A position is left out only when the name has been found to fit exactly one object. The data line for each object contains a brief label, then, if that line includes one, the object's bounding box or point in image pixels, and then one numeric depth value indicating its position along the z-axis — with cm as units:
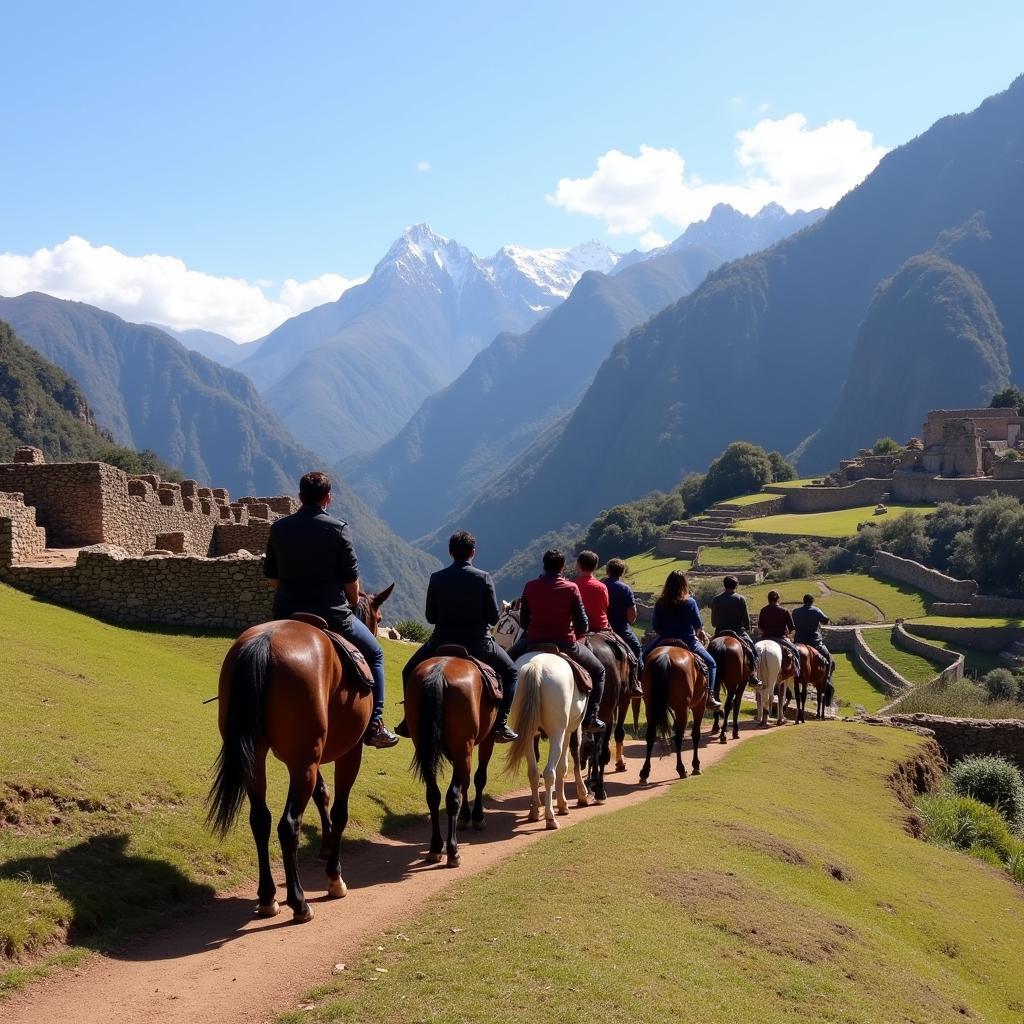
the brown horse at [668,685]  1498
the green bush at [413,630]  3825
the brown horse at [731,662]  1891
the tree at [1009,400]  13025
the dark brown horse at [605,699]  1429
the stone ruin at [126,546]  2075
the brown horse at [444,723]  1005
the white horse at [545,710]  1213
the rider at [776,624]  2320
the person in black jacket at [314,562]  939
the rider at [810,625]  2614
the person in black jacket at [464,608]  1130
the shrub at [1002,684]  4900
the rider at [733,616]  1991
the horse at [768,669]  2277
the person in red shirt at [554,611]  1300
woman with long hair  1605
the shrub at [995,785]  2123
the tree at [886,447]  12975
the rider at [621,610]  1572
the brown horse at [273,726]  812
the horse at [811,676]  2509
